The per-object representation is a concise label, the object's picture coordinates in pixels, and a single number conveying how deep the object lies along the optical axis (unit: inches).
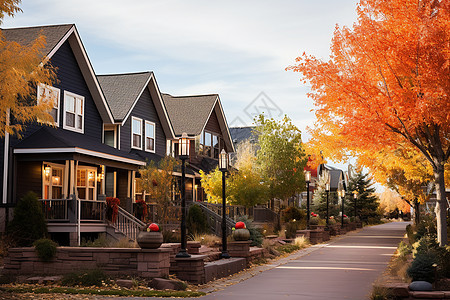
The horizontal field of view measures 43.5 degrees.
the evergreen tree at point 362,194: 2588.6
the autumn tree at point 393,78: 600.1
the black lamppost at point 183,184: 603.6
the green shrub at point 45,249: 598.9
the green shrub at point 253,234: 898.7
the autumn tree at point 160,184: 1001.5
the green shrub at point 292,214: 1541.6
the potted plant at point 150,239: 551.5
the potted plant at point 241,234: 759.2
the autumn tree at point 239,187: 1262.3
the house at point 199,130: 1520.7
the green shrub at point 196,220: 958.8
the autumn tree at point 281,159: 1558.8
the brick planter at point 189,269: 577.6
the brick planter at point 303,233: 1203.2
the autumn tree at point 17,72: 557.3
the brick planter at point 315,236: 1228.8
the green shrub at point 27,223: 759.7
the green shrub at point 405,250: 742.6
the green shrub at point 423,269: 470.9
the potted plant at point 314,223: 1389.5
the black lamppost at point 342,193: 1921.3
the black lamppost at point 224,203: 732.7
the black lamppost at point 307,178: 1268.5
